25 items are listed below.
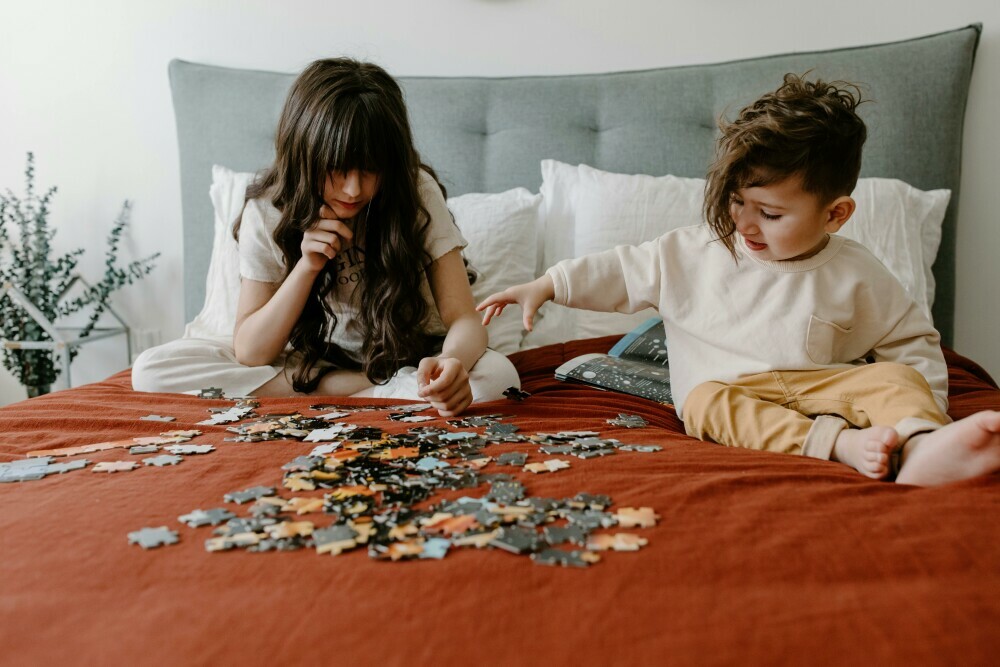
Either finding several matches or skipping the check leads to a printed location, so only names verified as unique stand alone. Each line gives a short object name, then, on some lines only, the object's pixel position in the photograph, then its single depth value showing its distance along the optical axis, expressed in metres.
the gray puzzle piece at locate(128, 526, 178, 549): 0.93
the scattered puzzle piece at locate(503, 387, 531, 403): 1.68
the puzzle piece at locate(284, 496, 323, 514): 1.02
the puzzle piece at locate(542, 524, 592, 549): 0.92
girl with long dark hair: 1.67
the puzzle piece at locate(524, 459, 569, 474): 1.16
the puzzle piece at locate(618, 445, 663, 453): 1.29
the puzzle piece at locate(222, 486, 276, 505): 1.06
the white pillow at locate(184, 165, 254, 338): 2.16
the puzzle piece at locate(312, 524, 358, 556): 0.91
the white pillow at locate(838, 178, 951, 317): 2.04
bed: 0.74
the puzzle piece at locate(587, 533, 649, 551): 0.91
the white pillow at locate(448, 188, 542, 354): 2.14
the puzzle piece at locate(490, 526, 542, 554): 0.90
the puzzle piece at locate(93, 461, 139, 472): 1.20
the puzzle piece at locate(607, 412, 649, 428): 1.47
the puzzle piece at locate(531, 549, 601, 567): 0.87
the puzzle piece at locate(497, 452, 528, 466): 1.20
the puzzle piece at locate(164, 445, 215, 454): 1.28
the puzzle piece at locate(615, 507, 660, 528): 0.97
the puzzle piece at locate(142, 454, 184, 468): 1.22
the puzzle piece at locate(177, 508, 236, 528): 0.98
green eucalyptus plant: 2.60
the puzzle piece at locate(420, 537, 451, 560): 0.89
